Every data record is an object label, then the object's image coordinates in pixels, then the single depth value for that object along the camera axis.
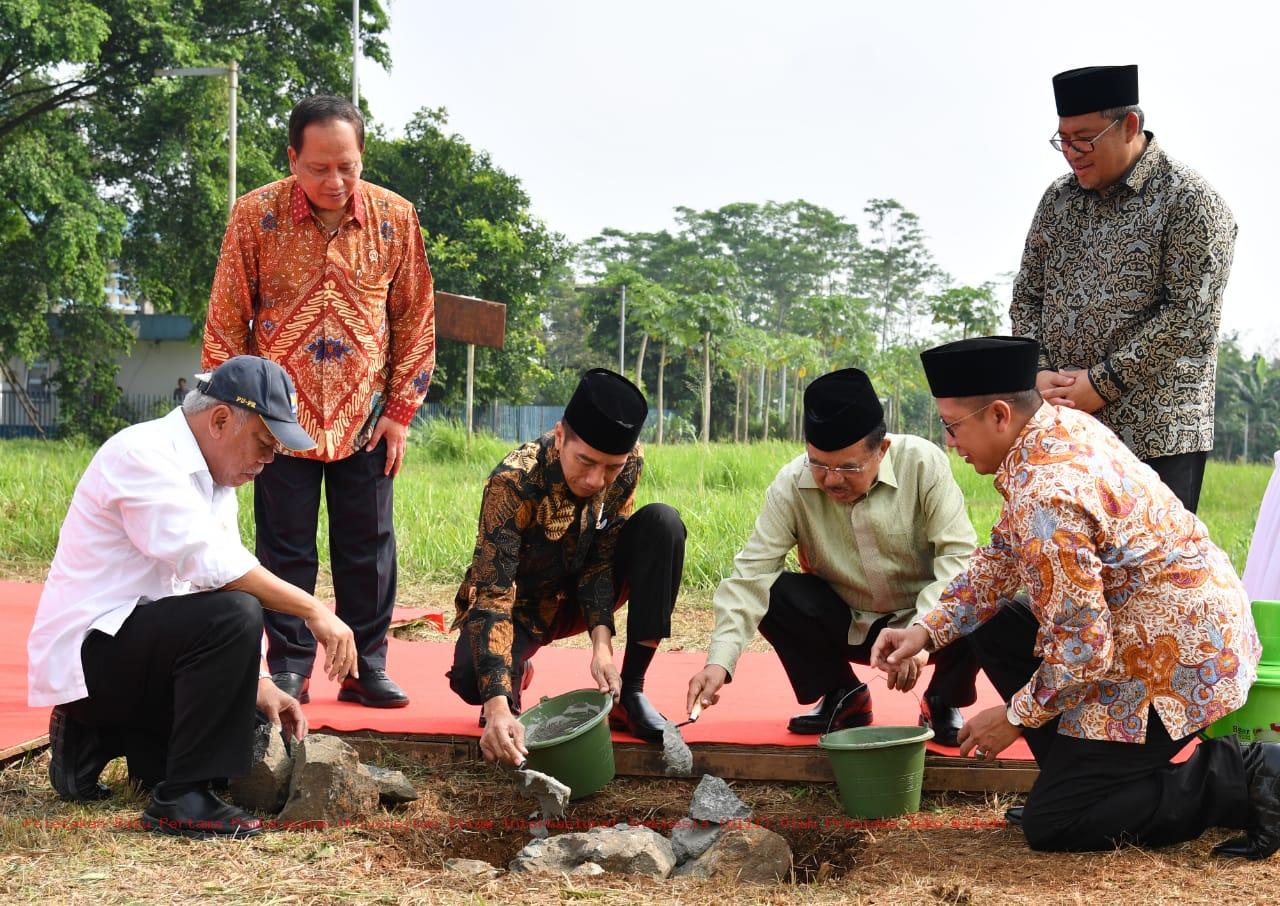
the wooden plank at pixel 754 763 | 3.00
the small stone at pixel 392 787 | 2.88
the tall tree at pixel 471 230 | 24.84
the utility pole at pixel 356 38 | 17.16
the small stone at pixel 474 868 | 2.50
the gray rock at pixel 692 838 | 2.66
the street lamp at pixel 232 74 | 12.77
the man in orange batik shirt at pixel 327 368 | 3.52
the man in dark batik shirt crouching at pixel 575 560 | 2.86
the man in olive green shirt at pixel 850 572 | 3.09
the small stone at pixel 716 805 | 2.77
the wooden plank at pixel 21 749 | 3.04
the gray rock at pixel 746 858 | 2.52
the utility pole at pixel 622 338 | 29.90
